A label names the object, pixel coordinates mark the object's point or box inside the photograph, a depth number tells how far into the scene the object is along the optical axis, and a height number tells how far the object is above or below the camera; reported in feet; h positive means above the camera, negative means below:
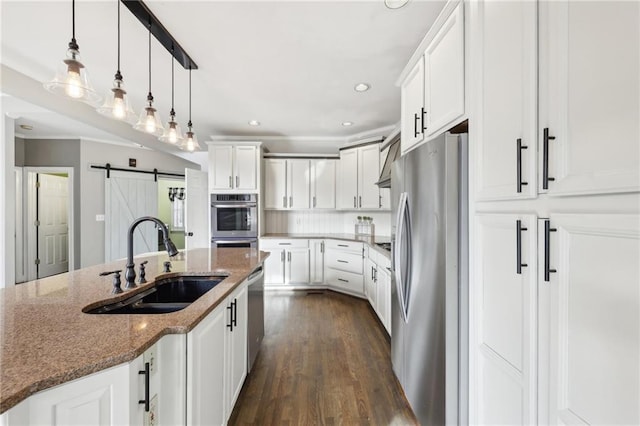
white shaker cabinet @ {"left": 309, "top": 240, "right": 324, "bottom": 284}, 13.52 -2.68
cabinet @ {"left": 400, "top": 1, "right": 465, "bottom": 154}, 4.24 +2.50
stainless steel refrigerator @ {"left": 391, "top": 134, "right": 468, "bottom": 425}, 4.18 -1.20
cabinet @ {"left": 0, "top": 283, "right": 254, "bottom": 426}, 2.25 -1.92
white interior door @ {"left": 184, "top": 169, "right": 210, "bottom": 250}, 13.32 +0.03
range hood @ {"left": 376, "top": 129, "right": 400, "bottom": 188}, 10.28 +2.32
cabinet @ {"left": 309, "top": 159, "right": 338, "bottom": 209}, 14.42 +1.55
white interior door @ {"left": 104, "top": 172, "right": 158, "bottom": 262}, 15.79 +0.02
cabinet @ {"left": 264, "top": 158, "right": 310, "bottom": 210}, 14.46 +1.61
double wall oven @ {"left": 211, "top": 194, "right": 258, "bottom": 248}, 13.14 -0.48
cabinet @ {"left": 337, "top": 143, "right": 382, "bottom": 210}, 12.88 +1.73
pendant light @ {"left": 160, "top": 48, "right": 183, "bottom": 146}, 7.14 +2.18
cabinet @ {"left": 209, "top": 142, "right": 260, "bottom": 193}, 13.32 +2.25
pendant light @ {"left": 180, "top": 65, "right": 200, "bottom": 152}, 7.98 +2.12
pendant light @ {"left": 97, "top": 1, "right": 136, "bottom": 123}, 5.41 +2.27
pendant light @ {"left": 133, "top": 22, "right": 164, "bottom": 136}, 6.29 +2.19
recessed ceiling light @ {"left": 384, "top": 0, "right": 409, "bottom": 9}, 5.03 +4.09
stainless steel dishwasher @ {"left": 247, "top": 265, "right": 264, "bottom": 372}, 6.39 -2.75
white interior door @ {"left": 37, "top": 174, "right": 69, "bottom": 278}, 15.37 -0.95
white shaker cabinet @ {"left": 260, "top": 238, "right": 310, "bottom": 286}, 13.53 -2.52
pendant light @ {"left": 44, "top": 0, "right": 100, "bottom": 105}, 4.39 +2.26
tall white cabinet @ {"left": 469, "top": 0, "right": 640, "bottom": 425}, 2.06 +0.00
